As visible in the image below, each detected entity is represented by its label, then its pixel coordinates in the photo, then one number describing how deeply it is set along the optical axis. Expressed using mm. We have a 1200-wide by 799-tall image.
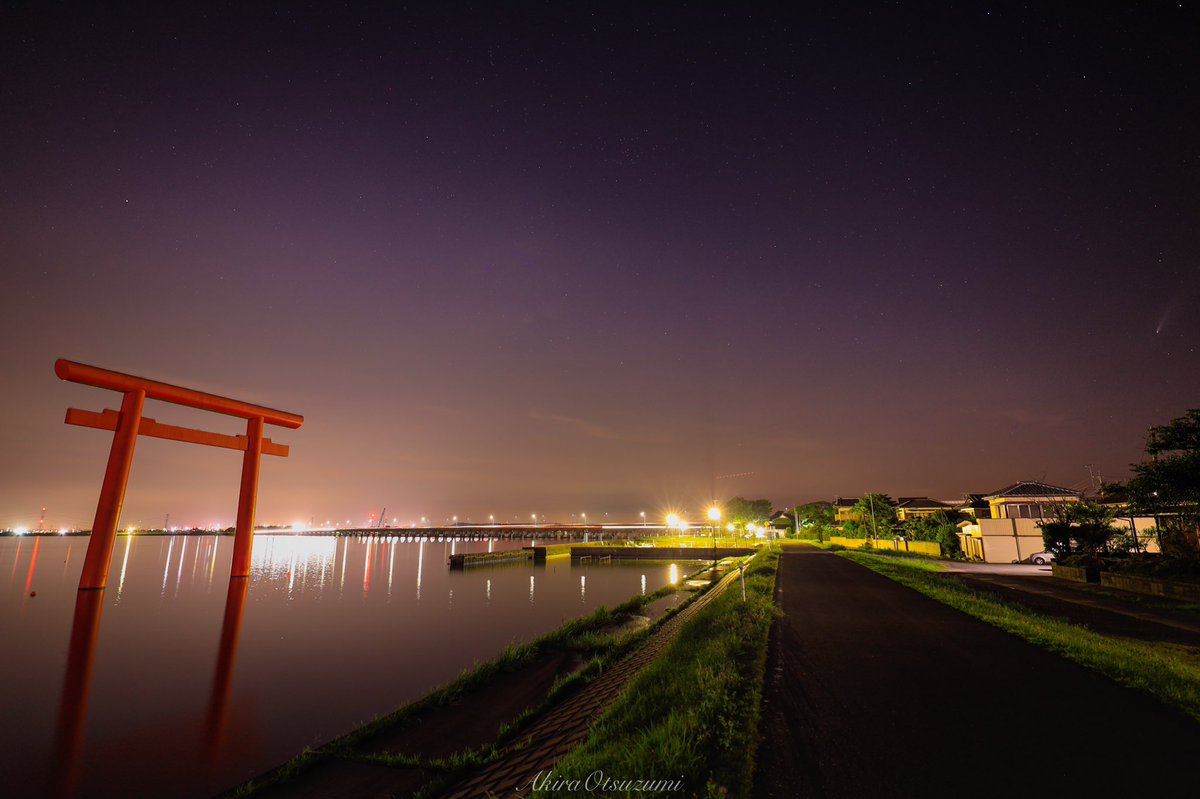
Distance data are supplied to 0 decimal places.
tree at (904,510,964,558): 46344
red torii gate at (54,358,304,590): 30375
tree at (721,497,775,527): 159738
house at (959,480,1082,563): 41031
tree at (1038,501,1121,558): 31045
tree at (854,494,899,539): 69000
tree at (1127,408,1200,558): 20797
